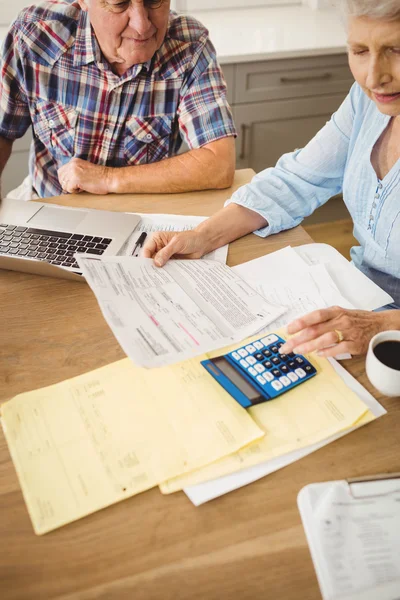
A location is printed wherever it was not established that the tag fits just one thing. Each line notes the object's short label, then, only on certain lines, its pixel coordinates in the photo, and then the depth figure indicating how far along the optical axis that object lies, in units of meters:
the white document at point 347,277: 1.01
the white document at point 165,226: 1.14
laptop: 1.07
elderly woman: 0.88
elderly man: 1.40
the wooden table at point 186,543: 0.60
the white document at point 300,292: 0.97
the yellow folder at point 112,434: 0.69
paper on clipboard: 0.60
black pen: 1.12
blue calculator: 0.79
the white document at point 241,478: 0.68
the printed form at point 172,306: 0.81
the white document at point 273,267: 1.07
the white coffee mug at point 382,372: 0.78
